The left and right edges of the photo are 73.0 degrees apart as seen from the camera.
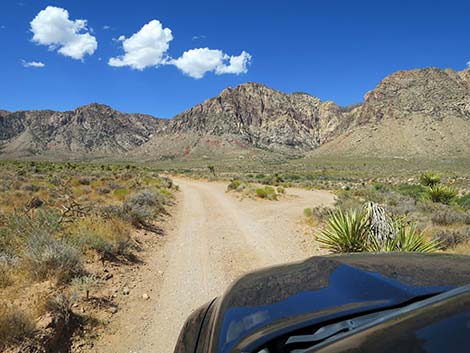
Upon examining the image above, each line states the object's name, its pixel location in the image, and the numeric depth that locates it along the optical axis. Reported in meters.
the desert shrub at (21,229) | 6.07
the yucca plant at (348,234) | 6.88
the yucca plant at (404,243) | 6.27
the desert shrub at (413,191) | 19.32
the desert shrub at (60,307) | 4.12
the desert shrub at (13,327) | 3.50
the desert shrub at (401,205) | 12.69
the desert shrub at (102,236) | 6.66
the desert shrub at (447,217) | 10.59
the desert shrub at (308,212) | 12.53
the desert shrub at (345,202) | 13.48
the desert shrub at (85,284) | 4.99
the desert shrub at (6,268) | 4.82
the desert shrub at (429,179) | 17.90
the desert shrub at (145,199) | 12.65
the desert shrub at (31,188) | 16.26
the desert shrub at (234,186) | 23.51
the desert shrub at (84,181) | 21.13
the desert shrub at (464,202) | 15.04
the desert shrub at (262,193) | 18.98
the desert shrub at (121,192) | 15.81
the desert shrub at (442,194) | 15.10
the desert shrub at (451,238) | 7.95
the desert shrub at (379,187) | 24.70
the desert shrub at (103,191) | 16.69
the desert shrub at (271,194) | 18.69
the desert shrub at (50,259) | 5.14
